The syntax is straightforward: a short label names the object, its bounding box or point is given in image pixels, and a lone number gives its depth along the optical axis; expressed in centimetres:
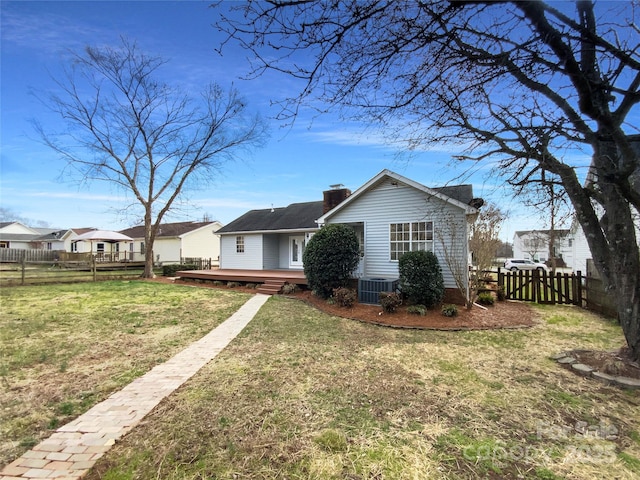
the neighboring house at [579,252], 2018
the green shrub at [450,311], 888
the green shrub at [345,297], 1016
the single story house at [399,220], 1039
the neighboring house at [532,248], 2953
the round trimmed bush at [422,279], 943
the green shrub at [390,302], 930
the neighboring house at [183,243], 3042
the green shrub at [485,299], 1080
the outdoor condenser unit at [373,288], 1055
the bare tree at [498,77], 282
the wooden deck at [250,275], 1446
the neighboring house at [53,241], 4272
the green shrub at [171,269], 2117
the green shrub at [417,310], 906
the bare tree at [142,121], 1842
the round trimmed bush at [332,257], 1116
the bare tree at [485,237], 1093
